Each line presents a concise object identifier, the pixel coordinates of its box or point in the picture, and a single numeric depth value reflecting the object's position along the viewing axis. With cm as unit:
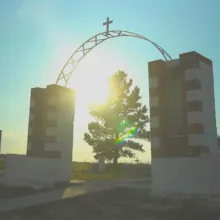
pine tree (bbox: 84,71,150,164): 3528
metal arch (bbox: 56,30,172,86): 1755
